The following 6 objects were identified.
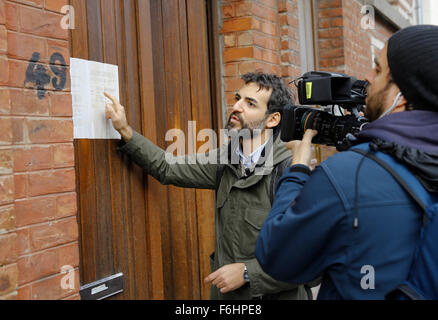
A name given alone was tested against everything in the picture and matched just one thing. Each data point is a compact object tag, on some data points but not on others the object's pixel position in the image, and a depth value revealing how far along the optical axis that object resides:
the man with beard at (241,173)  2.25
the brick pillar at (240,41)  3.45
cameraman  1.27
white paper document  2.19
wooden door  2.30
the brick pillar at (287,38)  3.89
